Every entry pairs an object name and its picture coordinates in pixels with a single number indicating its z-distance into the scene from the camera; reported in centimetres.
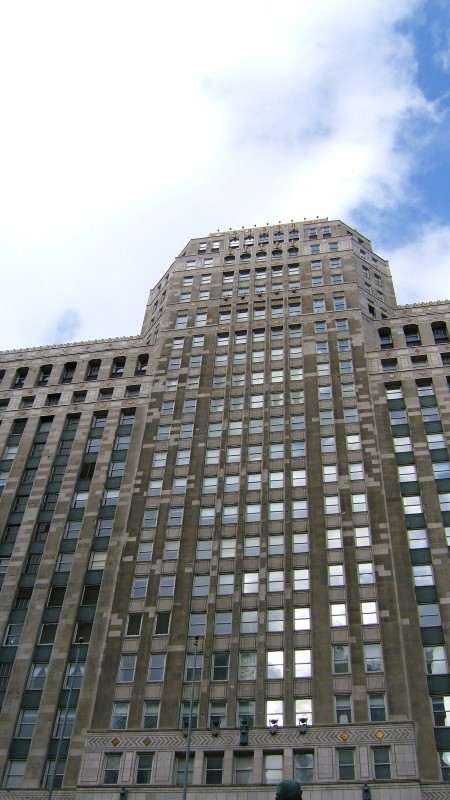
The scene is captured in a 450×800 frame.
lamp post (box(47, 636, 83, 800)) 5262
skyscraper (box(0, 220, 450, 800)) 5378
